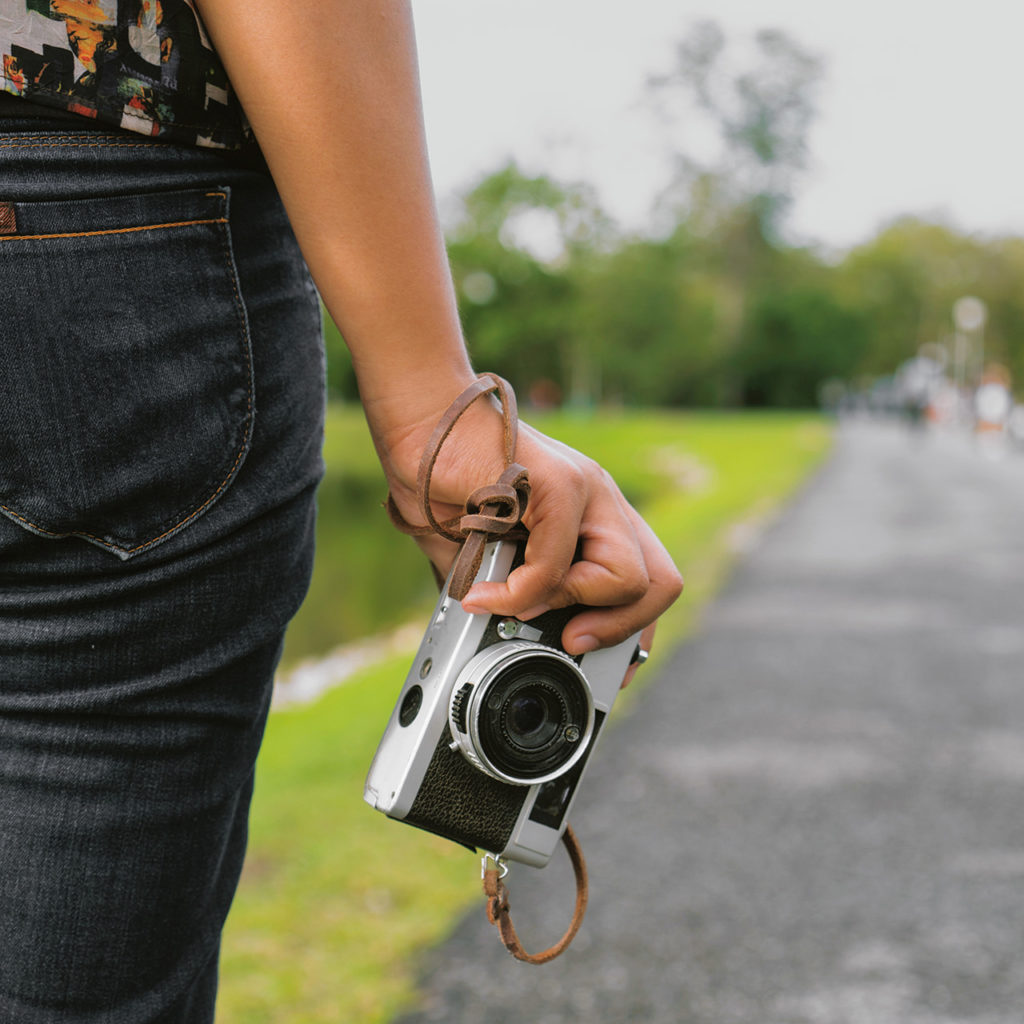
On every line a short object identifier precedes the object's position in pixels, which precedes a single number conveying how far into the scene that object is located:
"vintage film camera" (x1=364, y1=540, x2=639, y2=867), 0.96
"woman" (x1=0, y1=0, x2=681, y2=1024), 0.78
